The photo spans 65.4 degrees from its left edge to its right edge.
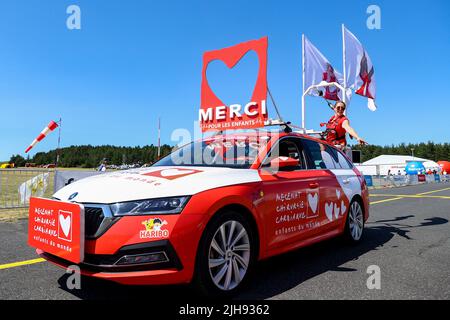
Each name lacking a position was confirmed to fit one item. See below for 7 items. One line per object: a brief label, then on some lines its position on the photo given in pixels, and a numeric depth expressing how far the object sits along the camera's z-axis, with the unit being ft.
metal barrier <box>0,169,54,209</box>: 29.60
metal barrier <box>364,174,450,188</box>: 85.36
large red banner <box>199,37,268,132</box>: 16.78
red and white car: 8.60
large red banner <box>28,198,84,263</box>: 8.77
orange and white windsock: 68.28
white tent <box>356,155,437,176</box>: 130.18
